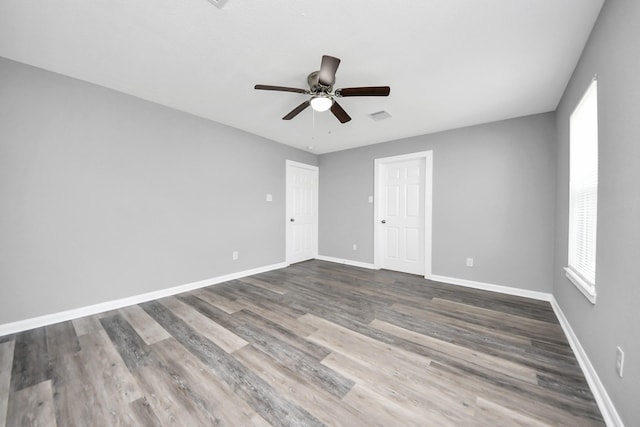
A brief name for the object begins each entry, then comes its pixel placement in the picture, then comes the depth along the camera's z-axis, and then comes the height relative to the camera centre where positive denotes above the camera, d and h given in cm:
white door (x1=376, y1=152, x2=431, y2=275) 403 -9
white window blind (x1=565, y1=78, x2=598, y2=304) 170 +14
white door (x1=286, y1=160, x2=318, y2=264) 474 -8
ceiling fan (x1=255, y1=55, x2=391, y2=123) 180 +105
